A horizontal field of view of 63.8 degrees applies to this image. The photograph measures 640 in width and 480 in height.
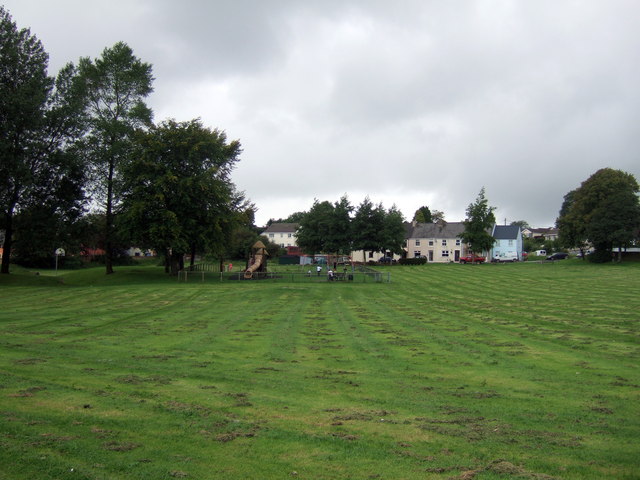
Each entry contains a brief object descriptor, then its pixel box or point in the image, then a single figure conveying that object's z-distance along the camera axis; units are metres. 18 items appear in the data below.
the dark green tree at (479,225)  87.31
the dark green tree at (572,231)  79.31
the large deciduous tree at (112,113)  51.91
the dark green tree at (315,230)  87.88
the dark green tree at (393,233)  84.88
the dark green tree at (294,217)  158.29
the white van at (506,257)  98.89
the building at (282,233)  147.12
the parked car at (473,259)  91.24
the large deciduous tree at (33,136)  44.66
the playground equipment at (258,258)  54.54
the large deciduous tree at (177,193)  49.25
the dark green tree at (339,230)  85.94
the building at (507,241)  118.06
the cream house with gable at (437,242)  109.88
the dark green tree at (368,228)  84.94
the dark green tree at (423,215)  146.50
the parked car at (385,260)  91.54
